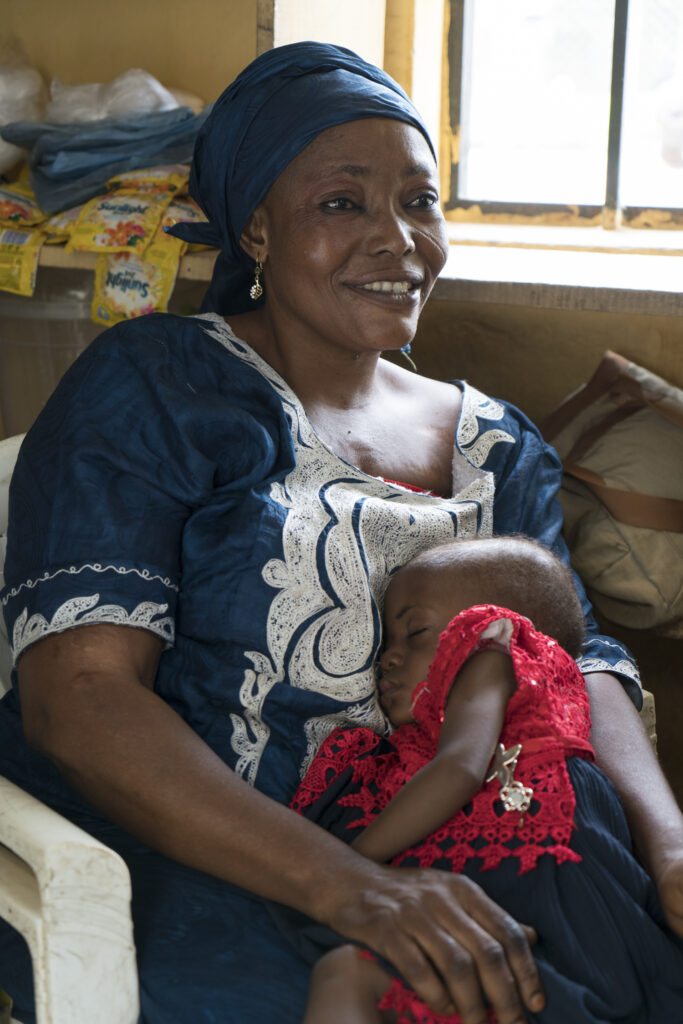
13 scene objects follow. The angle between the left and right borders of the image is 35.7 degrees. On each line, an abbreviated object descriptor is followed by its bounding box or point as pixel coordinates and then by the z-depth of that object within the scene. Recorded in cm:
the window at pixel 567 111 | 251
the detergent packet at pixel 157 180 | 229
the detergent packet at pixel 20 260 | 236
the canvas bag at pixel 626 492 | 212
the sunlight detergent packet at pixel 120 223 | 225
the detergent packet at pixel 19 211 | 242
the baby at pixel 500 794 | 110
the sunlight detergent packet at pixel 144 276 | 226
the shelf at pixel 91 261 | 226
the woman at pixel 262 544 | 118
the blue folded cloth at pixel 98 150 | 230
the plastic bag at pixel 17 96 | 250
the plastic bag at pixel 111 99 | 232
